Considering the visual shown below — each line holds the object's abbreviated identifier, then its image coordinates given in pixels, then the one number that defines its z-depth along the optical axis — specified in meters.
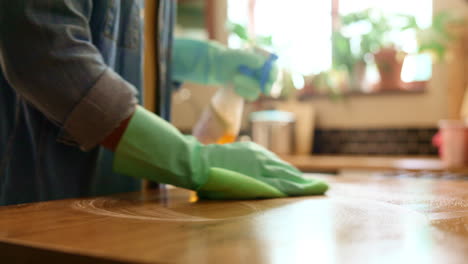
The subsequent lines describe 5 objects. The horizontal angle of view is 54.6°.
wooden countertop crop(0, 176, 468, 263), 0.35
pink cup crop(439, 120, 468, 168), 1.88
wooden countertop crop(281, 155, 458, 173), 1.74
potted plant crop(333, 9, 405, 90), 2.47
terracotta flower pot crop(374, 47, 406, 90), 2.48
